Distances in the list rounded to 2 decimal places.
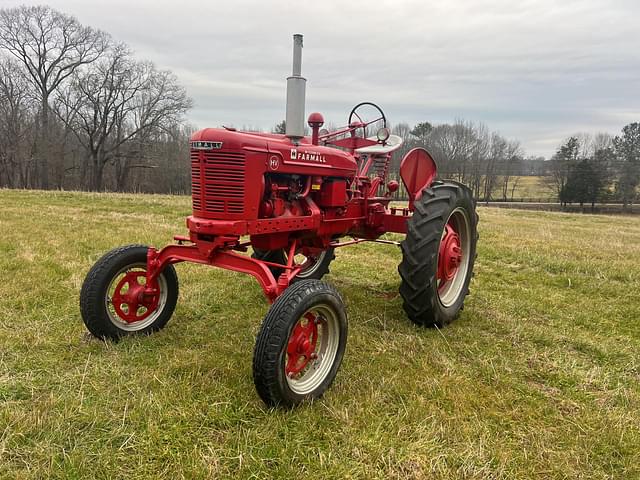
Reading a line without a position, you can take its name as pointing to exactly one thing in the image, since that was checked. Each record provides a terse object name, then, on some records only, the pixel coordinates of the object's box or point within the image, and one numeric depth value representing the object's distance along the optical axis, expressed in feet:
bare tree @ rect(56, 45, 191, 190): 98.94
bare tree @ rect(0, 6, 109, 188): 89.97
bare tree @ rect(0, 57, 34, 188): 95.09
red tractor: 8.55
